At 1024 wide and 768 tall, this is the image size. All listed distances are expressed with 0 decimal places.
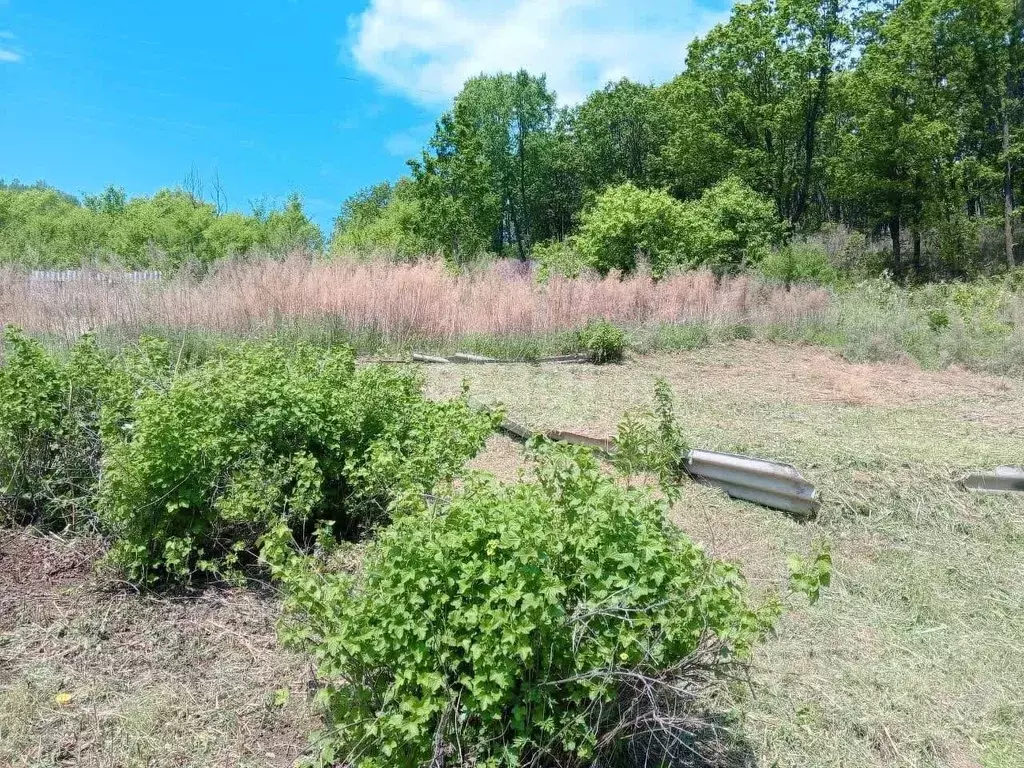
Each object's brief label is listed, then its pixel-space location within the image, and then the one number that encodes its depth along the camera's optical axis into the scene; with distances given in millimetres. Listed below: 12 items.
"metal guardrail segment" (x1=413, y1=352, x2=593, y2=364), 8977
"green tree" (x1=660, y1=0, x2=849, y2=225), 24469
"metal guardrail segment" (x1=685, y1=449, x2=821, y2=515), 4523
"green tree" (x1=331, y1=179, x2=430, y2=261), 22338
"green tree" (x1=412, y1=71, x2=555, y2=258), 41688
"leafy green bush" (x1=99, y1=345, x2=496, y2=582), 3402
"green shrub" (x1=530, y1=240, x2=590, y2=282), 13983
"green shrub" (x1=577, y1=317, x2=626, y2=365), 9469
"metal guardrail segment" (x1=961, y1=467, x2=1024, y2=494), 4773
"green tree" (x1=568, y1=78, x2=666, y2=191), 37500
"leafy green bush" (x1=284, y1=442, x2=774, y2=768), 1914
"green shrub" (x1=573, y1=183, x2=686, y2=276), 16500
